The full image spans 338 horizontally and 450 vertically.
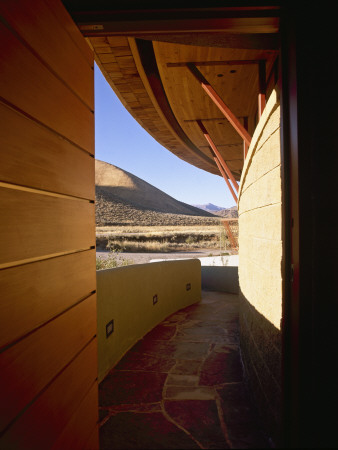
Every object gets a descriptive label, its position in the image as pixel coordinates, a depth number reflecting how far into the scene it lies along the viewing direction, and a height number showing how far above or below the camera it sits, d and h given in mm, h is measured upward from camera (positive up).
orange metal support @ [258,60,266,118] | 3178 +1564
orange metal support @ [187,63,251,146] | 3428 +1469
